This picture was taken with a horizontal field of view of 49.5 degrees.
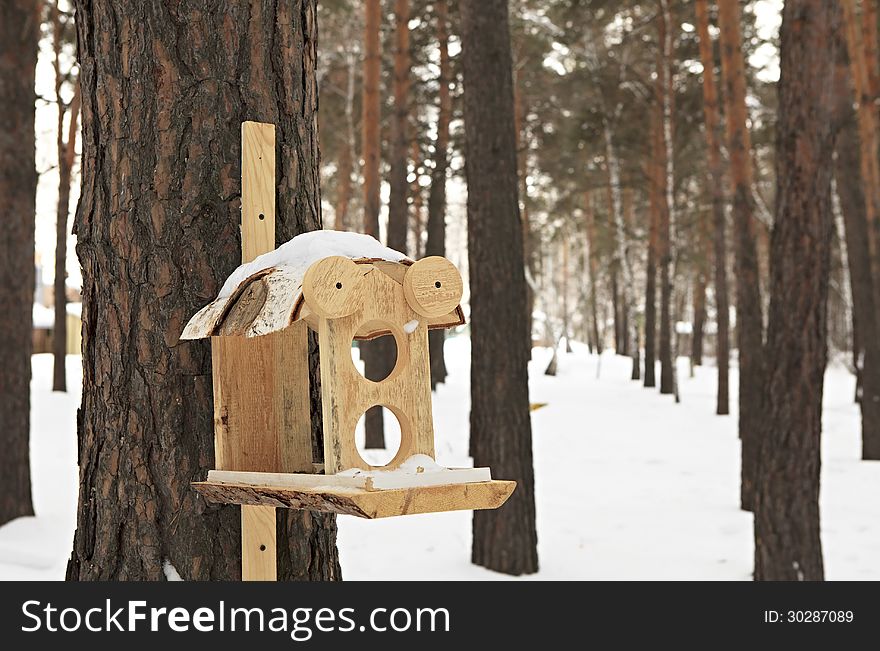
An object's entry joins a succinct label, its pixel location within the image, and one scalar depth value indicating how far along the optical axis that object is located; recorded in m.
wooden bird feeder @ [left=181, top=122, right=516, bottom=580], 1.84
